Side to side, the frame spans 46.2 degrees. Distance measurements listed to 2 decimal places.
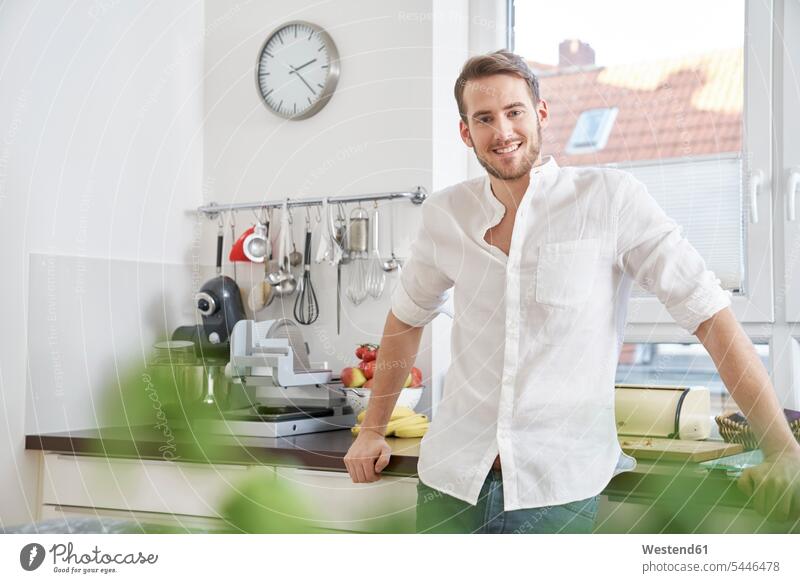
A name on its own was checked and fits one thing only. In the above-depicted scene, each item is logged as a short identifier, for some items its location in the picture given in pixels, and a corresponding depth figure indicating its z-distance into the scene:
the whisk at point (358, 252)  1.78
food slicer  1.57
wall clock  1.83
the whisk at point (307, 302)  1.86
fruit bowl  1.64
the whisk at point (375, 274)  1.79
